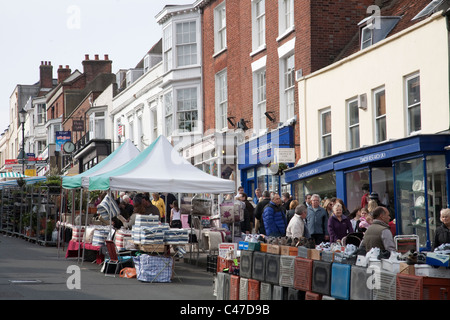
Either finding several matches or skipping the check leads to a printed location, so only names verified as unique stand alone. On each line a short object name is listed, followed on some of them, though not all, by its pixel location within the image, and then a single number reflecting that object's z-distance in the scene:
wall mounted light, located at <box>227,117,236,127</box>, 28.67
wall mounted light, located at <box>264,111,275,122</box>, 25.26
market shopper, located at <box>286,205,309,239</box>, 16.12
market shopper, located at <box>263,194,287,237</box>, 17.66
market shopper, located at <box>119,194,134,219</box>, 21.94
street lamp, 49.66
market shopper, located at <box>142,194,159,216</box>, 19.77
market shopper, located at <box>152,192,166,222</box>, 23.67
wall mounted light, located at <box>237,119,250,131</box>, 27.36
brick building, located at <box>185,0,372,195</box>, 23.17
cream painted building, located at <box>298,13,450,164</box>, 17.02
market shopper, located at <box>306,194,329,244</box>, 16.64
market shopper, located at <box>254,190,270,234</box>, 20.03
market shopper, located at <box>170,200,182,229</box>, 22.55
